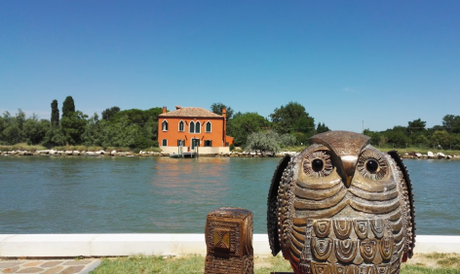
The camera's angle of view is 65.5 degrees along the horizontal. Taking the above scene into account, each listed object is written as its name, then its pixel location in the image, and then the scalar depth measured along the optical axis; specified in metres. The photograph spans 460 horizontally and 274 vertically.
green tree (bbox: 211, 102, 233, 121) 58.95
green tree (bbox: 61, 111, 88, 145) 40.94
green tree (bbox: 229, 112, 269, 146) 44.50
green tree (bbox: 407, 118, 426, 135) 52.28
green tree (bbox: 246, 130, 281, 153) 39.72
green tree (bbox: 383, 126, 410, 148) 45.28
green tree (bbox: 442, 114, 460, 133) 63.34
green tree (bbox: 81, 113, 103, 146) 41.00
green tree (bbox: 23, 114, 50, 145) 41.50
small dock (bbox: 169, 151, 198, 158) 36.13
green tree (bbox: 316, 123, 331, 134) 44.64
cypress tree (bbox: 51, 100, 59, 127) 45.50
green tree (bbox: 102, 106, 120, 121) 75.62
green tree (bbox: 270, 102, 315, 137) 53.75
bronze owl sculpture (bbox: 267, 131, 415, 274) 2.36
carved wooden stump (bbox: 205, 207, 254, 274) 2.59
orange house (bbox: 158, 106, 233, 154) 38.81
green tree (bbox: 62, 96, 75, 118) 44.25
